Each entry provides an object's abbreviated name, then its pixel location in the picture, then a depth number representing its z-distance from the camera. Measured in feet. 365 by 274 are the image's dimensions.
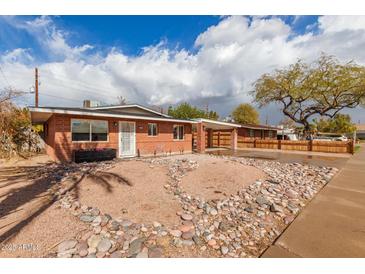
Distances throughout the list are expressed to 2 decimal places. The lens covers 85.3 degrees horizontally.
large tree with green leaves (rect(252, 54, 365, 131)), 70.38
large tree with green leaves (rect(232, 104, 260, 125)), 147.95
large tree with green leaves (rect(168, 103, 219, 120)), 127.22
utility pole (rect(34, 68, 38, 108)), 65.16
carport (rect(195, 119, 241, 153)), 54.13
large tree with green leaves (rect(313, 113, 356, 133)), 146.30
